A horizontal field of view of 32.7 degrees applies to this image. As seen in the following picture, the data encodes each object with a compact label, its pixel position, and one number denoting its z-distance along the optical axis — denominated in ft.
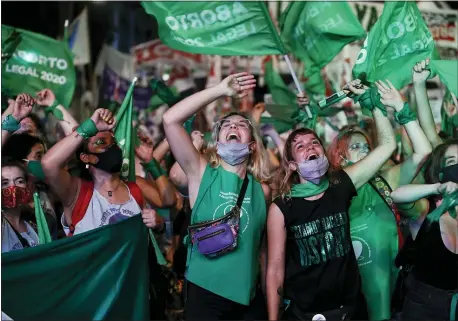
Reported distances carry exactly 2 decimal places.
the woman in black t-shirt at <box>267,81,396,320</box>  15.81
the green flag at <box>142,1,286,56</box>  21.22
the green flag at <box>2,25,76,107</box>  27.09
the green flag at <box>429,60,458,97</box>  17.19
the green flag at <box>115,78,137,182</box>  20.06
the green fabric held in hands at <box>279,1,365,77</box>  22.62
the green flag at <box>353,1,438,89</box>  19.47
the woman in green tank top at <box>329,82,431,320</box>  17.49
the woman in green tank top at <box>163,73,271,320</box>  15.53
